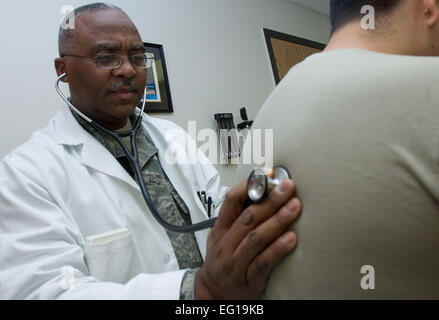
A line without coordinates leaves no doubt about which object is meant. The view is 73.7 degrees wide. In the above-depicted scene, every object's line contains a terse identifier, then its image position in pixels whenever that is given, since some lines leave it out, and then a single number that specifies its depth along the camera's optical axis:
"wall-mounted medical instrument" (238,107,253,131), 1.90
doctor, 0.43
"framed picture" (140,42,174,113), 1.53
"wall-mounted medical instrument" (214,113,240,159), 1.80
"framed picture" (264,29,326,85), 2.29
